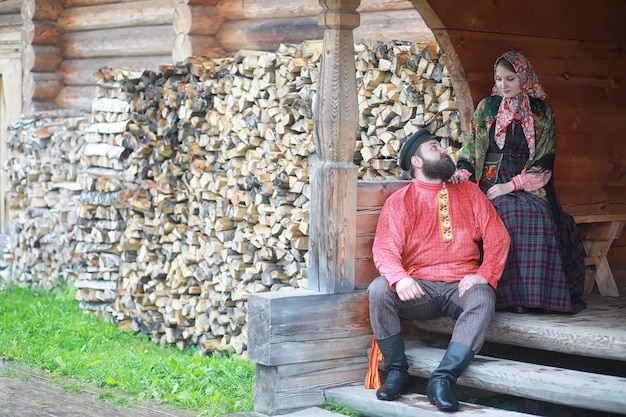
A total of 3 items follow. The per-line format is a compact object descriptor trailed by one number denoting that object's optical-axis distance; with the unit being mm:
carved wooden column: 8409
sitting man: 8136
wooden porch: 7377
